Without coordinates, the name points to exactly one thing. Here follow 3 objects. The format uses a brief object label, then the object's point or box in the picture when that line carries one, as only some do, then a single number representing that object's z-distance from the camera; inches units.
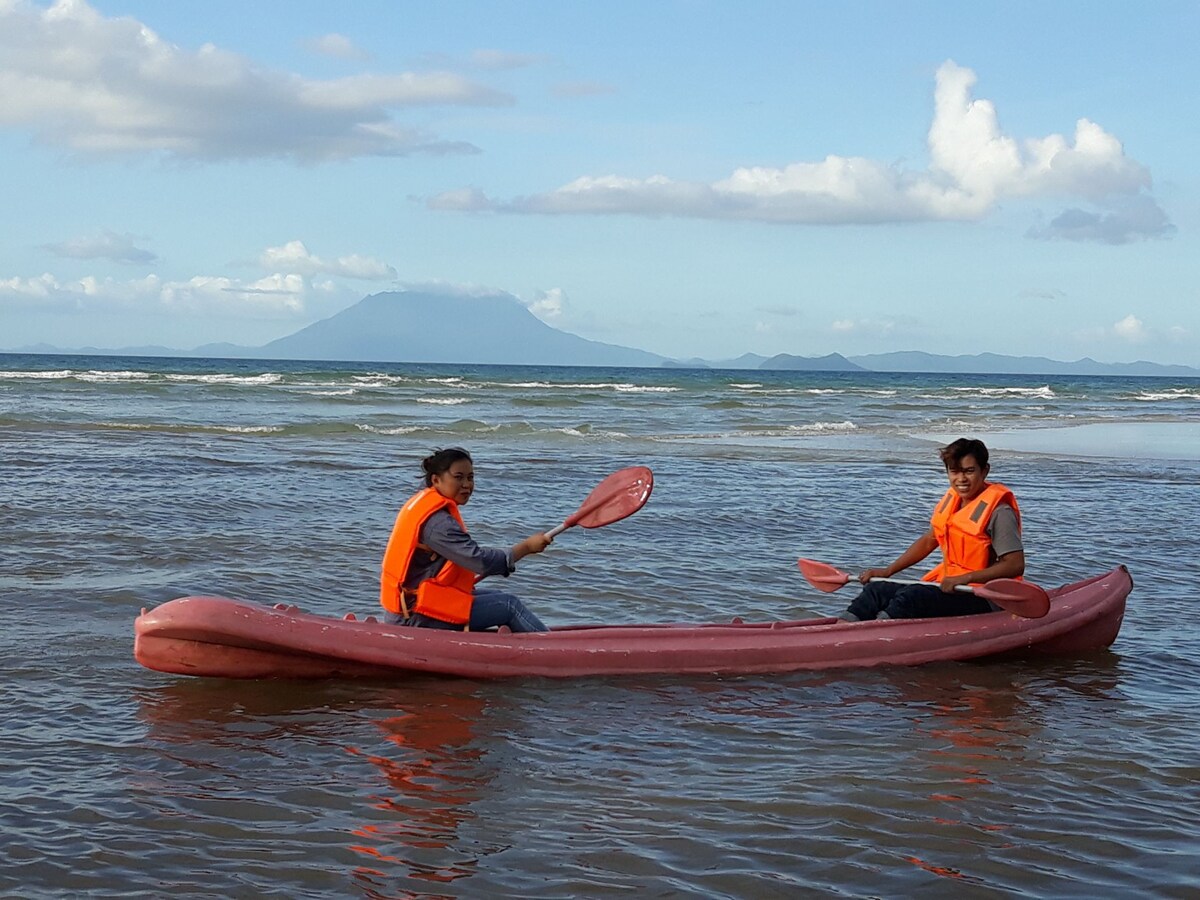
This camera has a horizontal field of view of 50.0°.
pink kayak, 232.2
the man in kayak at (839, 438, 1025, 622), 263.0
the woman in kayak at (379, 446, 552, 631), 235.6
